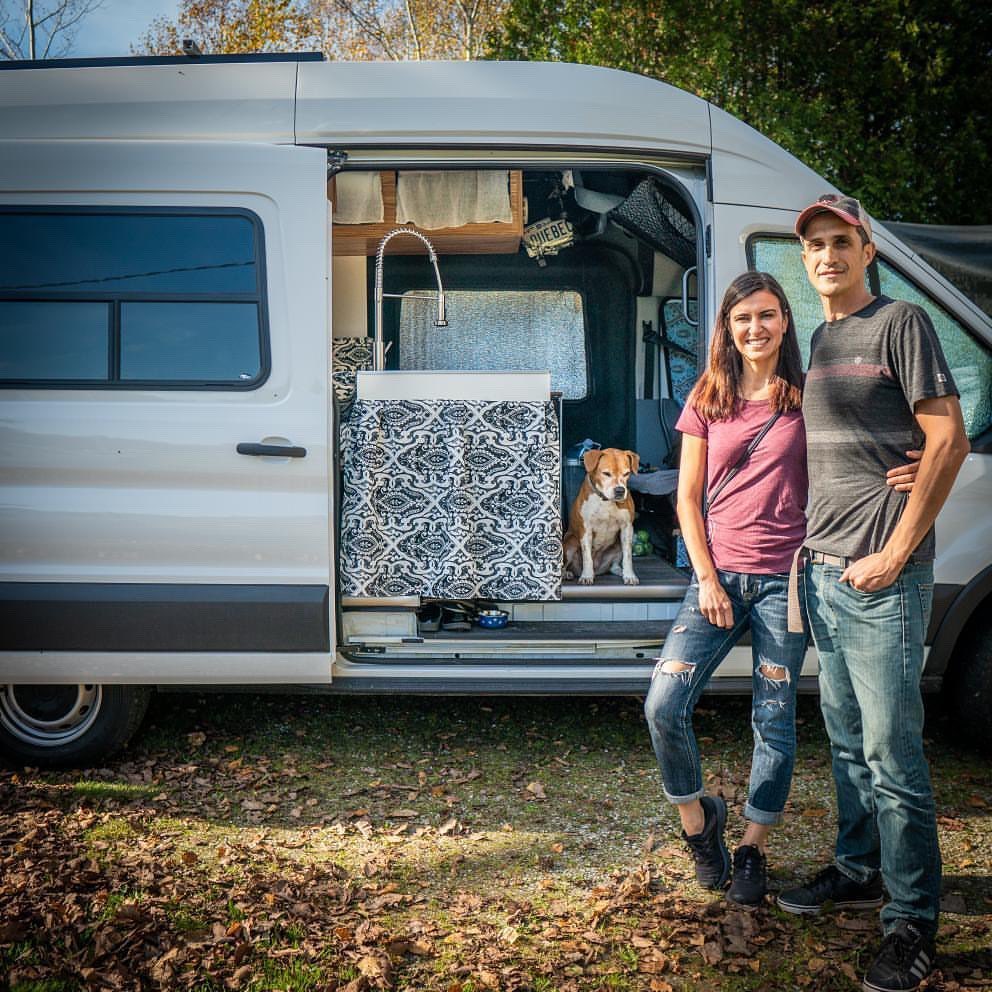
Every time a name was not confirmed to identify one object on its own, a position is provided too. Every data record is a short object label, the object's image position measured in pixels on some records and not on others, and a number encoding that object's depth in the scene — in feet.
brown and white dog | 16.21
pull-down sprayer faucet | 15.93
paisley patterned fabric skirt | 12.84
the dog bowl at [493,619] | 13.56
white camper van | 11.59
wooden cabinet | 18.42
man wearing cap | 7.55
